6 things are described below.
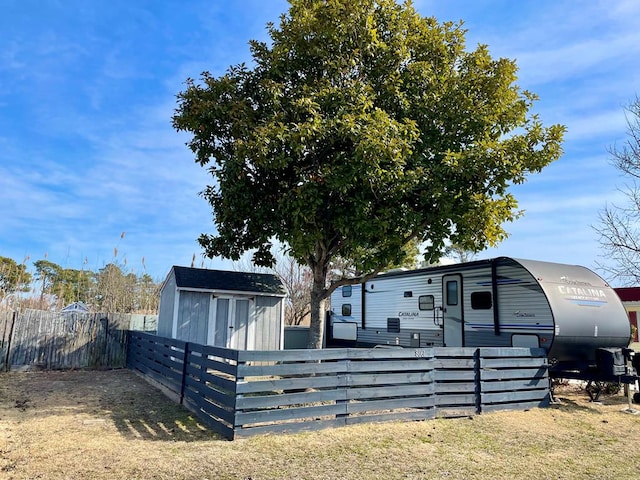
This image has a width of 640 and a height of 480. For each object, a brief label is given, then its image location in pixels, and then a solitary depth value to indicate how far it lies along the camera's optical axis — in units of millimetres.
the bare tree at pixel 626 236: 13891
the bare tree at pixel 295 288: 23266
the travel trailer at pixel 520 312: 9047
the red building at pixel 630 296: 23453
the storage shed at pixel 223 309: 12766
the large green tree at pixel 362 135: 8398
